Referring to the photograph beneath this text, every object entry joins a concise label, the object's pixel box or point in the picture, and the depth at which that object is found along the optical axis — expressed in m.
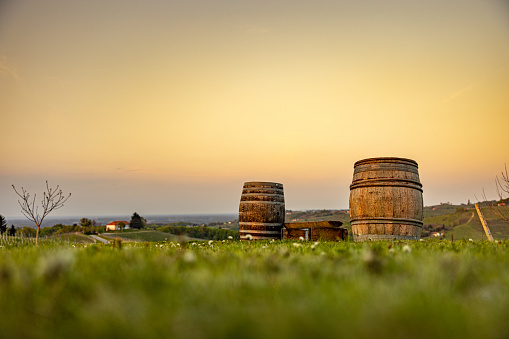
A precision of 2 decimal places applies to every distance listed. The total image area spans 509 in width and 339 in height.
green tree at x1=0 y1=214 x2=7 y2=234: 43.71
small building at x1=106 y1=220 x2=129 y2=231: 98.19
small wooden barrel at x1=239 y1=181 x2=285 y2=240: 13.87
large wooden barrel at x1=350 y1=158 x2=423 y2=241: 11.01
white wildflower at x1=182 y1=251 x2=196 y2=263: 3.09
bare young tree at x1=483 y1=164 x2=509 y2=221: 12.16
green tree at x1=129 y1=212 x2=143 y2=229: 73.19
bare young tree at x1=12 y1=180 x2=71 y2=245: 11.38
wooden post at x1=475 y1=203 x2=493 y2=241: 12.57
